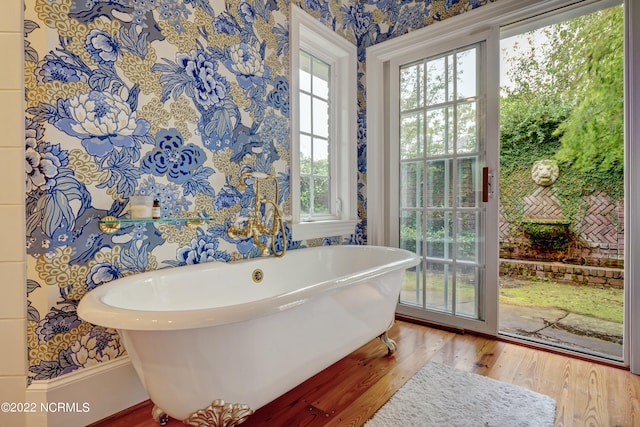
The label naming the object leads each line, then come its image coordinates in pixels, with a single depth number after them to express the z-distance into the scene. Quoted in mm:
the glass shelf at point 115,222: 1335
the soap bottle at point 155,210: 1426
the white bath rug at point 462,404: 1286
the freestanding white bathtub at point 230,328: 942
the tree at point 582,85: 4047
